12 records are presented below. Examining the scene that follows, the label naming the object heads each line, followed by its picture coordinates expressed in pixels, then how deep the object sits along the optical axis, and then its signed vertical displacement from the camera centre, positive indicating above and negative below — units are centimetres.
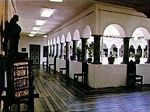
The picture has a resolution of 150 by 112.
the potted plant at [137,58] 961 -14
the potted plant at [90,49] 958 +24
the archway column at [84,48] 1024 +31
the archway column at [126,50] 929 +18
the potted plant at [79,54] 1070 +0
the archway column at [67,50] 1330 +24
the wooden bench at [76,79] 902 -105
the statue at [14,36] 388 +34
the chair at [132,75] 889 -86
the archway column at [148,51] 1000 +18
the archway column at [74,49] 1180 +30
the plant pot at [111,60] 884 -22
